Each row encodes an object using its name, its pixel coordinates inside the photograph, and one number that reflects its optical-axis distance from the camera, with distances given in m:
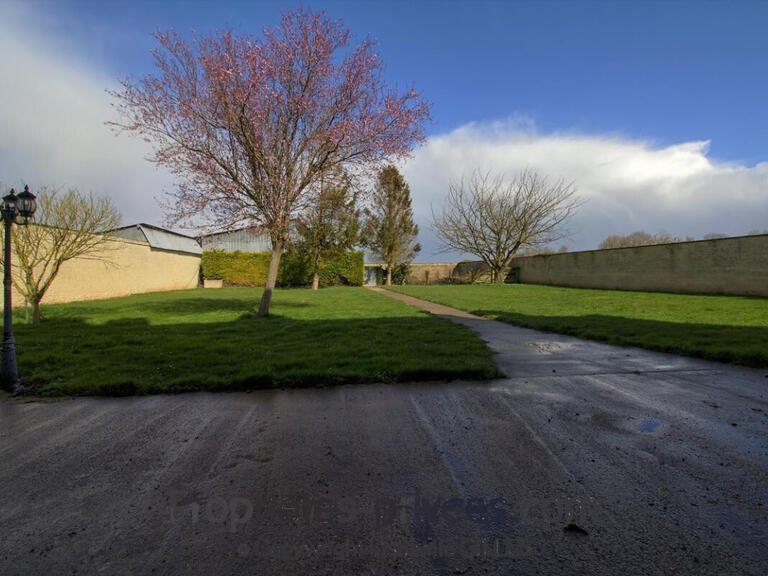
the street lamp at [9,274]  4.51
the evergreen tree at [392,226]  31.80
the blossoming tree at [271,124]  8.70
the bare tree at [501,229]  29.92
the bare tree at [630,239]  42.58
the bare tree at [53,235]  9.07
